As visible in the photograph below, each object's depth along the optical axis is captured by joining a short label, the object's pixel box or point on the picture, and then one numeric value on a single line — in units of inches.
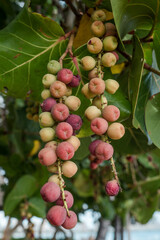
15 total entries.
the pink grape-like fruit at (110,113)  18.3
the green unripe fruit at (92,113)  18.9
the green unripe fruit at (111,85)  21.1
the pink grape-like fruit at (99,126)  17.8
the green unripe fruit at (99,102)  19.8
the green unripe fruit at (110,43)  22.8
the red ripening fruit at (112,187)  17.5
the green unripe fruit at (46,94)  21.3
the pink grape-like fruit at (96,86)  19.5
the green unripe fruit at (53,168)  17.9
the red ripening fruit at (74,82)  21.9
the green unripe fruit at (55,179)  17.1
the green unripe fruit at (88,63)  21.9
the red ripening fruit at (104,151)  17.4
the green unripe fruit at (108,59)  22.1
